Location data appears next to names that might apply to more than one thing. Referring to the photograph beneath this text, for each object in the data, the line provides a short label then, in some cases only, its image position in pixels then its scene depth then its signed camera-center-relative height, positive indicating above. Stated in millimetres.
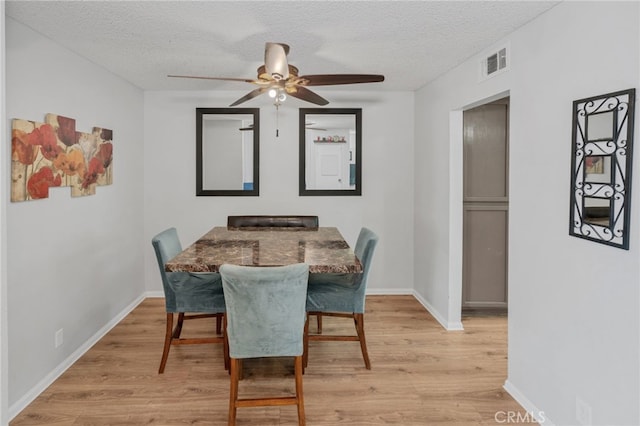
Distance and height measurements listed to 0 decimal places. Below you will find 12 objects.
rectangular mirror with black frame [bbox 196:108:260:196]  4781 +529
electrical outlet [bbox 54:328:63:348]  2934 -969
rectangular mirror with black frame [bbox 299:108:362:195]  4859 +552
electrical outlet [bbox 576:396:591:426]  2006 -1015
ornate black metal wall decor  1768 +140
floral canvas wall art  2512 +278
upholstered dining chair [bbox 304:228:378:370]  2934 -667
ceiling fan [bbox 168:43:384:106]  2361 +751
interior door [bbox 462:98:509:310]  4051 -68
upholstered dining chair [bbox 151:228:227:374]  2889 -656
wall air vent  2828 +948
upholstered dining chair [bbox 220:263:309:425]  2158 -613
